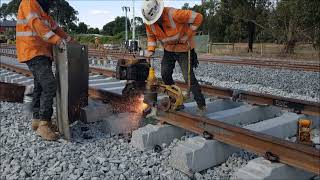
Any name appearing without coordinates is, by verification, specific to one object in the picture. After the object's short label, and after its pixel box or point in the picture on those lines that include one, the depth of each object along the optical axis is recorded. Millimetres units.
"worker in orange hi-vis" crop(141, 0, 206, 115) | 3905
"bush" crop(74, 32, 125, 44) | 34973
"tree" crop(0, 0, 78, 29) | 65334
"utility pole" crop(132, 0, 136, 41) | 22769
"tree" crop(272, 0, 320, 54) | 20671
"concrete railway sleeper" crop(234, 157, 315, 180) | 2564
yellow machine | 3897
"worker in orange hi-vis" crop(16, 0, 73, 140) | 3587
